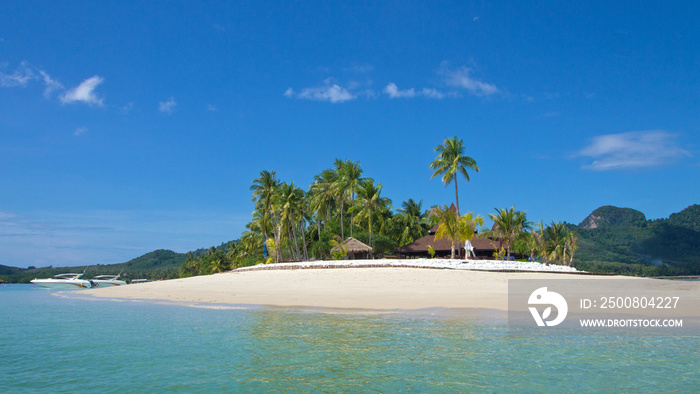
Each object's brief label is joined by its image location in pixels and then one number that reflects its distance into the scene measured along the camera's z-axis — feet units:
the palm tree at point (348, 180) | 159.33
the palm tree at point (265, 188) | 178.70
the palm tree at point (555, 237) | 185.57
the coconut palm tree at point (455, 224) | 120.57
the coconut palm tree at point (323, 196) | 163.53
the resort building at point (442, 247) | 149.69
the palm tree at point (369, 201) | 153.48
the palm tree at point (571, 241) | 185.68
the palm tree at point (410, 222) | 181.98
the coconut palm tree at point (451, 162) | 143.64
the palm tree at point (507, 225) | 140.77
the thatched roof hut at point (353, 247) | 133.18
